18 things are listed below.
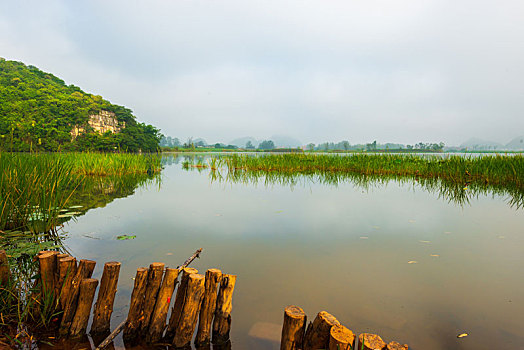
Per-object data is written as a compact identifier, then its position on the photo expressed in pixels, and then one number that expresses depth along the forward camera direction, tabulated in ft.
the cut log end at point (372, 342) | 6.08
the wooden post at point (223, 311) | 8.55
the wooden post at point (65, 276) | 8.86
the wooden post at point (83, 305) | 8.71
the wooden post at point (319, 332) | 6.80
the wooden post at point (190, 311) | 8.15
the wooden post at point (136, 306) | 8.72
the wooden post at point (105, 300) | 8.87
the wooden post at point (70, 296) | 8.84
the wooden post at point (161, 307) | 8.67
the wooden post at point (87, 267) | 8.93
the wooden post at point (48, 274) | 8.88
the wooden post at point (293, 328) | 7.10
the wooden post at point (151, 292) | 8.74
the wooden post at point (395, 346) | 6.00
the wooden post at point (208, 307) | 8.39
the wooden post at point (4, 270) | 9.14
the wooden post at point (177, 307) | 8.54
